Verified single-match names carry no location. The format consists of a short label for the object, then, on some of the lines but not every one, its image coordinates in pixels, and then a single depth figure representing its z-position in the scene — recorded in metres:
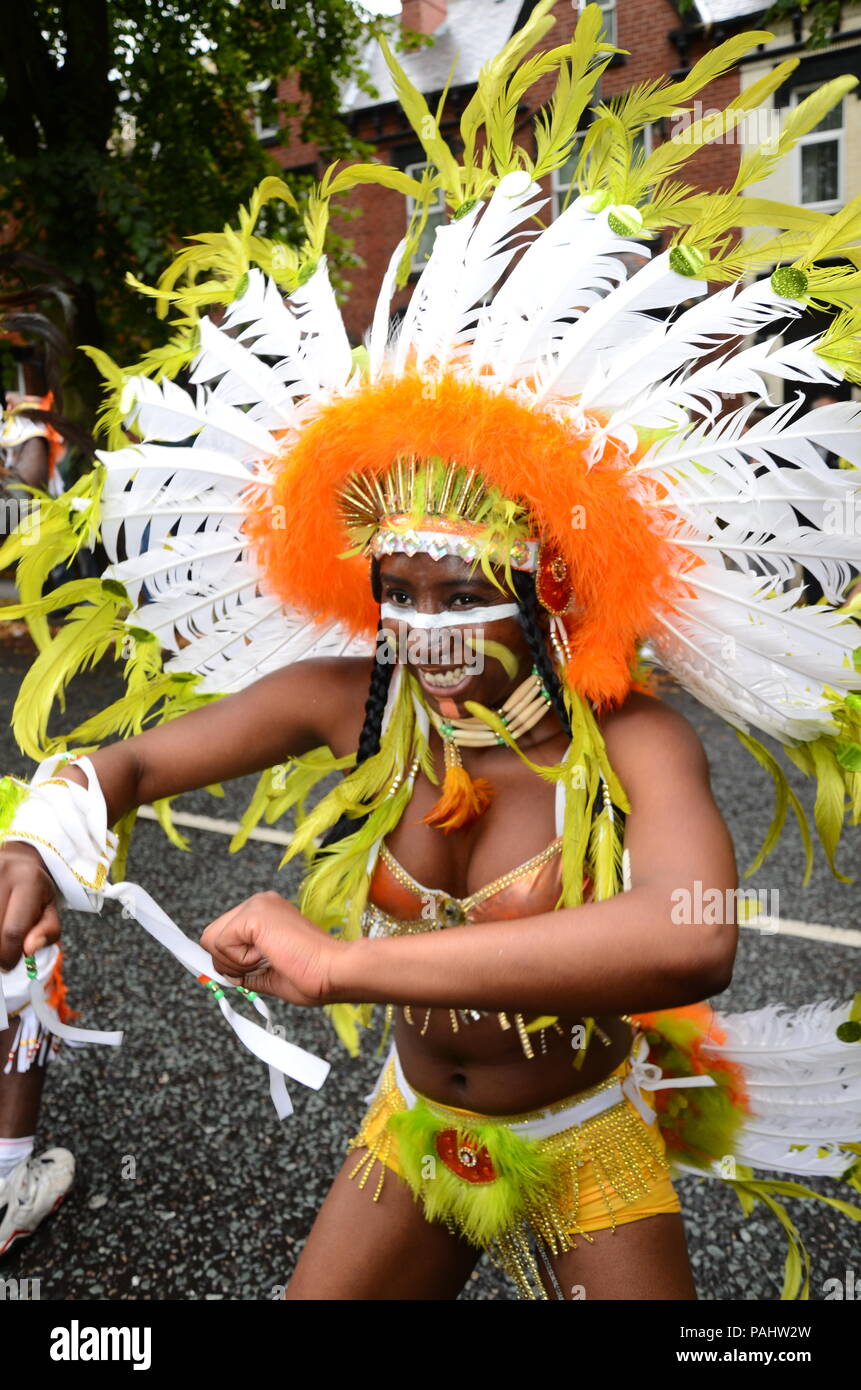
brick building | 9.16
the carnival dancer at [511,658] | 1.46
